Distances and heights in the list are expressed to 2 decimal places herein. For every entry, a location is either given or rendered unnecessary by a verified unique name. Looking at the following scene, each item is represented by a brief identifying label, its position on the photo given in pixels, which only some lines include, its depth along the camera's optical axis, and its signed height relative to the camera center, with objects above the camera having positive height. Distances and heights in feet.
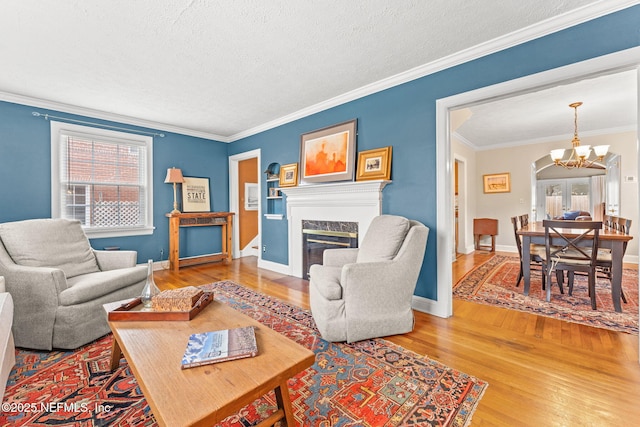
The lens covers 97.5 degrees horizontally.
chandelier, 13.31 +2.95
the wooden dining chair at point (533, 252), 11.09 -1.60
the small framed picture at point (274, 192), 15.72 +1.25
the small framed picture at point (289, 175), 13.70 +1.95
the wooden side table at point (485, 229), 20.39 -1.23
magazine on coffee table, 3.68 -1.88
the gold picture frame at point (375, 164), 10.11 +1.85
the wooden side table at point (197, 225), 14.99 -0.86
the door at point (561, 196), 21.40 +1.25
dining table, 8.78 -1.13
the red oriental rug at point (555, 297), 8.34 -3.11
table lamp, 14.87 +2.03
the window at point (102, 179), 12.34 +1.73
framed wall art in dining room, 20.43 +2.24
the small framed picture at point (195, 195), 16.14 +1.16
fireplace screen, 11.53 -1.25
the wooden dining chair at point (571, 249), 9.02 -1.35
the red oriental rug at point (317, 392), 4.50 -3.25
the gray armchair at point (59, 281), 6.52 -1.71
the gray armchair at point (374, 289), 6.97 -1.95
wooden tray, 5.01 -1.79
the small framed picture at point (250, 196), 19.58 +1.29
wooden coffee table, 2.86 -1.93
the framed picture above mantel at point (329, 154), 11.28 +2.59
